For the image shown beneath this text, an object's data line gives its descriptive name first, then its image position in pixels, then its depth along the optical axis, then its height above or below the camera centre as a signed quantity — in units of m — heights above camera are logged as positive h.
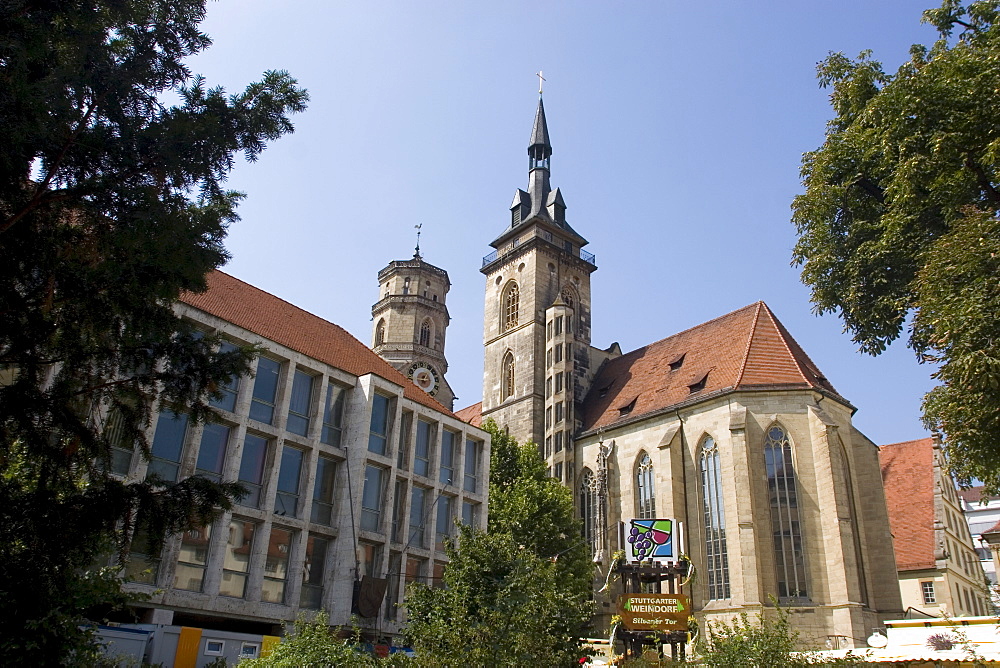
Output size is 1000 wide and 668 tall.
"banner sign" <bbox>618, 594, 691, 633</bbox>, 17.41 +0.86
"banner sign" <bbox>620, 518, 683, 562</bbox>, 22.86 +3.09
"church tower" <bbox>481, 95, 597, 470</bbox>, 41.41 +17.37
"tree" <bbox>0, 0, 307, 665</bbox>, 6.90 +3.07
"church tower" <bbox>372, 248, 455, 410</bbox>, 49.94 +19.67
